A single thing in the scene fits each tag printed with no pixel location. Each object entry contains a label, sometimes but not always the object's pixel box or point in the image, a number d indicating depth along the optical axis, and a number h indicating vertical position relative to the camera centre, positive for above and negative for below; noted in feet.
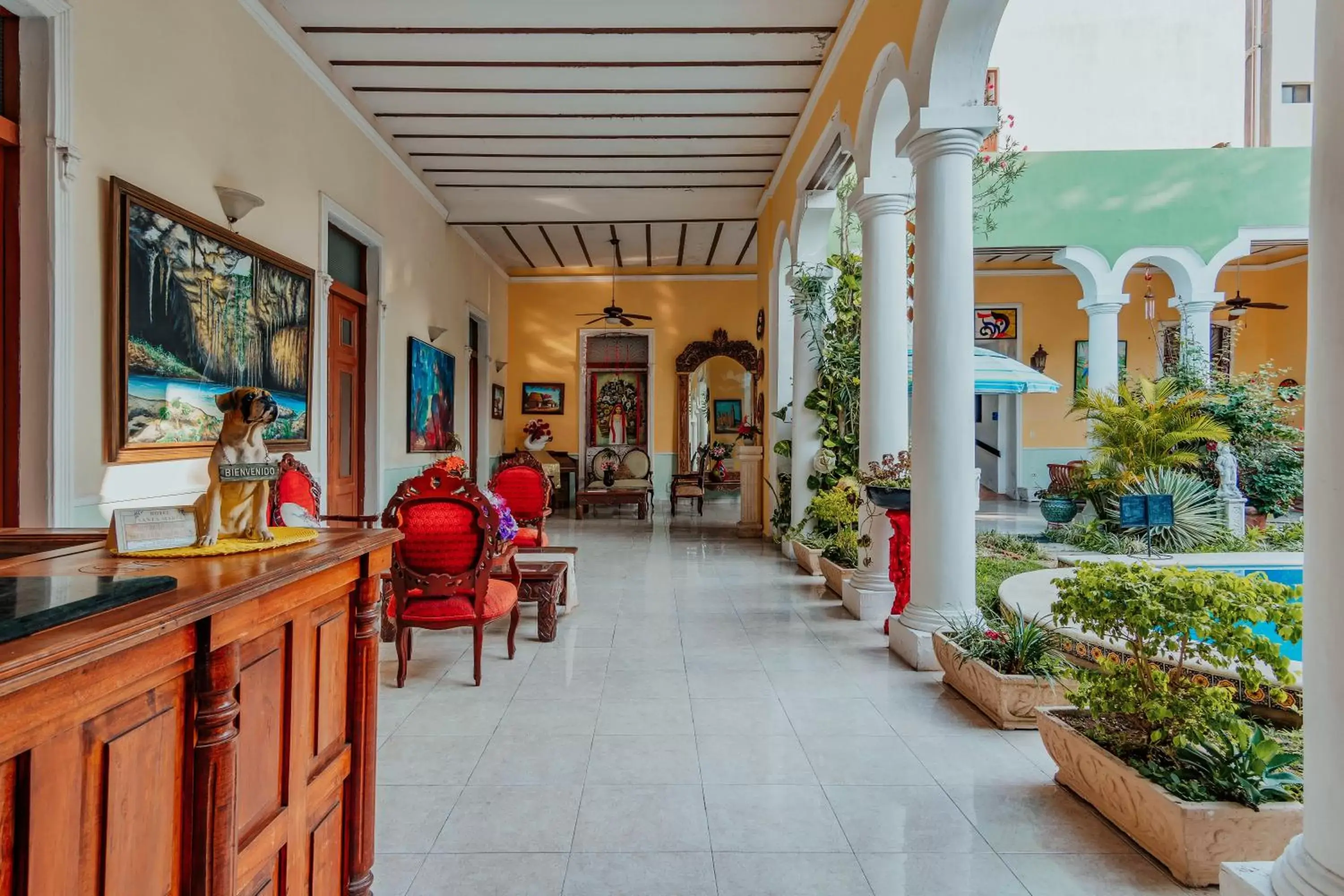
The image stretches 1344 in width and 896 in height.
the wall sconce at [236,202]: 14.05 +4.55
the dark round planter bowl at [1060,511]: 28.37 -2.52
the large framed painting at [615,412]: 41.86 +1.69
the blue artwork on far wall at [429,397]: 26.02 +1.59
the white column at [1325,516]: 4.71 -0.45
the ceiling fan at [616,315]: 33.63 +6.00
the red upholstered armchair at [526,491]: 20.48 -1.44
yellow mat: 4.50 -0.71
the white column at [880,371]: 16.47 +1.67
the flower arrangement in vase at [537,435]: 40.32 +0.26
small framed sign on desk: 4.48 -0.58
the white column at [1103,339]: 31.22 +4.70
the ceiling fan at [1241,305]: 33.63 +6.66
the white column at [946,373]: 12.26 +1.21
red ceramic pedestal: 14.84 -2.27
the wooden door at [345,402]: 20.90 +1.10
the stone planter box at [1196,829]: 6.55 -3.49
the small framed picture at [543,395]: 41.91 +2.61
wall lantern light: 42.45 +5.02
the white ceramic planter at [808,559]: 21.71 -3.50
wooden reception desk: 2.80 -1.48
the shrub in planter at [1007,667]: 10.23 -3.25
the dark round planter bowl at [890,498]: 14.47 -1.08
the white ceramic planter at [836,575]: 18.57 -3.44
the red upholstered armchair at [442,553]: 11.93 -1.87
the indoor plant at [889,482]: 14.55 -0.81
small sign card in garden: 17.46 -1.54
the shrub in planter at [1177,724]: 6.61 -2.82
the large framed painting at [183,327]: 11.57 +2.03
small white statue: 25.13 -0.95
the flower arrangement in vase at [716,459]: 42.09 -0.98
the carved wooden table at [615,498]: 35.19 -2.73
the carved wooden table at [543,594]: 14.83 -3.12
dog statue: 4.79 -0.33
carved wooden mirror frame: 40.86 +4.82
